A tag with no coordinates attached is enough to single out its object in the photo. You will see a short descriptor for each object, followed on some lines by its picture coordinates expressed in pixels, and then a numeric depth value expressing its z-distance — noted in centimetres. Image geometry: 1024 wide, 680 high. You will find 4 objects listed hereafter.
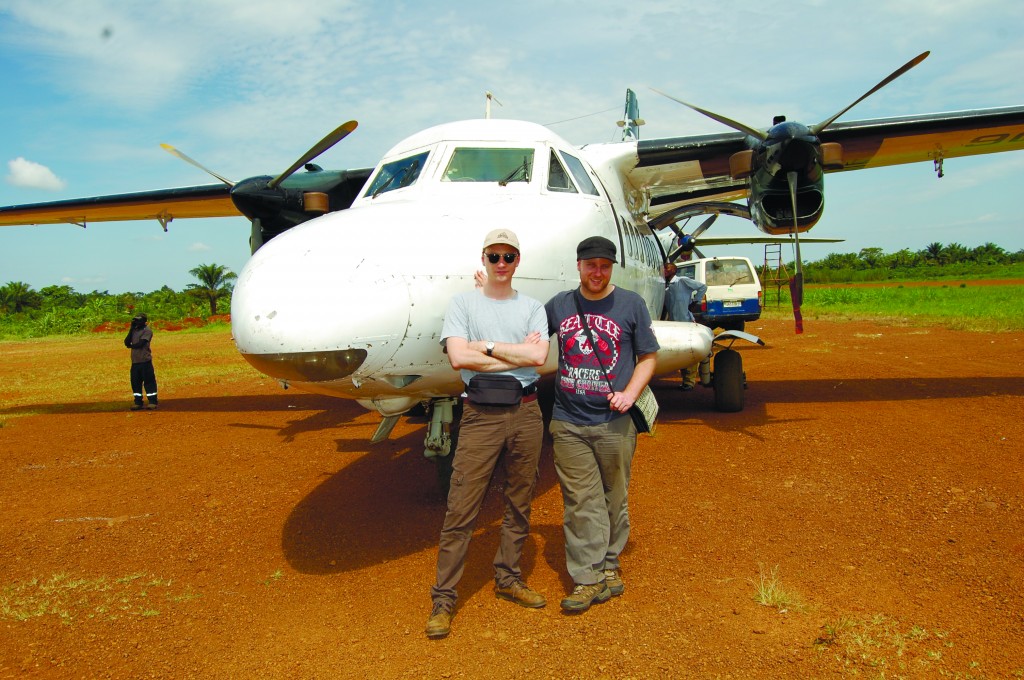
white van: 1838
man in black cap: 345
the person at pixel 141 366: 1076
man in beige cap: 332
